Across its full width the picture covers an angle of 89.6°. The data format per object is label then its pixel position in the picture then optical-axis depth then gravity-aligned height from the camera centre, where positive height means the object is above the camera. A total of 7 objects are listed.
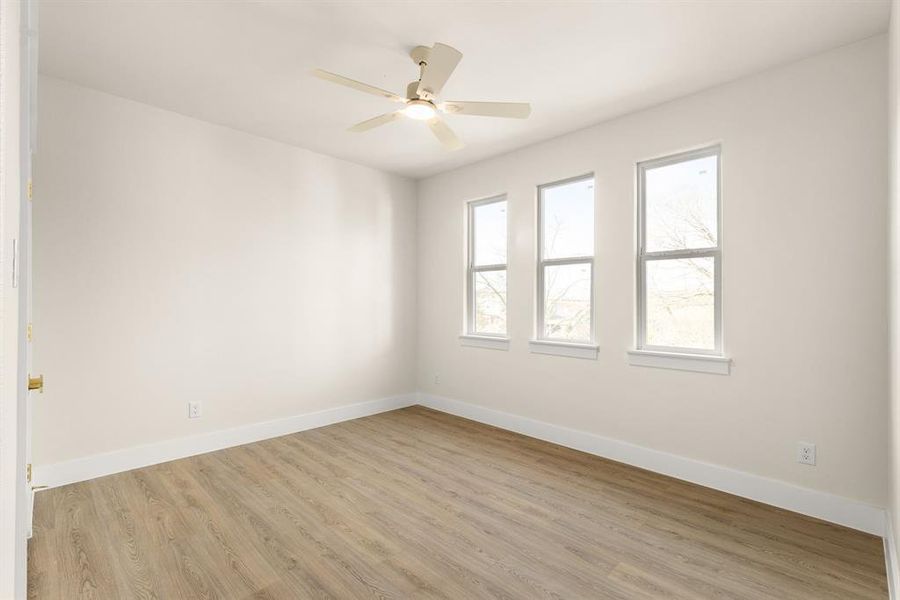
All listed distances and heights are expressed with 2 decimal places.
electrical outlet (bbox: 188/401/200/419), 3.70 -0.92
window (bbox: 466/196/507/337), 4.75 +0.32
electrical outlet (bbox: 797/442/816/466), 2.72 -0.93
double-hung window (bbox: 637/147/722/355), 3.22 +0.33
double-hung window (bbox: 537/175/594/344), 3.98 +0.35
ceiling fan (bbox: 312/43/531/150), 2.29 +1.13
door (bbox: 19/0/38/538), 1.42 +0.55
